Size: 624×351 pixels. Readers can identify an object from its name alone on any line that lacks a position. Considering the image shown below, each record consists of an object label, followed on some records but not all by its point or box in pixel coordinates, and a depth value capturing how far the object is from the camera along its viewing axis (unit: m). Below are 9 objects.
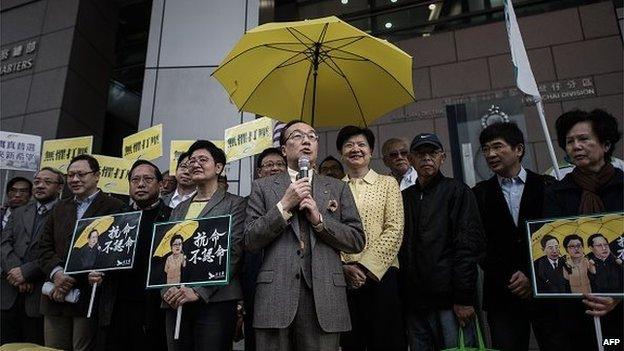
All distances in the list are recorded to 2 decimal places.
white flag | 2.64
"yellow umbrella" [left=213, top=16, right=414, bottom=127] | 2.54
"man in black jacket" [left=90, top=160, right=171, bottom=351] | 2.62
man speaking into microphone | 1.85
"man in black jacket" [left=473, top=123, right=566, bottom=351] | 2.23
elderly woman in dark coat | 1.96
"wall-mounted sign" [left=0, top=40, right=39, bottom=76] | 6.93
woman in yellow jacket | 2.20
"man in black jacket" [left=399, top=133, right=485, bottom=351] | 2.27
